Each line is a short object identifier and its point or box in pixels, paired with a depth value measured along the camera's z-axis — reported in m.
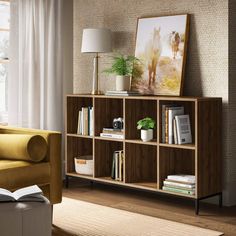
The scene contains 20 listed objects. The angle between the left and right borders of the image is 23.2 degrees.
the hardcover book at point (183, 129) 4.68
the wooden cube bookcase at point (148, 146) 4.58
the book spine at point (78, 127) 5.54
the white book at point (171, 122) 4.72
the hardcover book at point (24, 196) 3.26
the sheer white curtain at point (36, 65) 5.71
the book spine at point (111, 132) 5.18
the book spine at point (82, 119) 5.50
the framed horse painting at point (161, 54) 4.92
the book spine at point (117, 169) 5.24
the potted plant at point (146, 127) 4.94
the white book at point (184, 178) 4.63
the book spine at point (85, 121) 5.47
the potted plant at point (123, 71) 5.23
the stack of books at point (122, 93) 5.04
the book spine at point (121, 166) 5.19
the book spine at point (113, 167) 5.29
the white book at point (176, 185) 4.61
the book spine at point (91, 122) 5.42
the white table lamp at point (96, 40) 5.34
